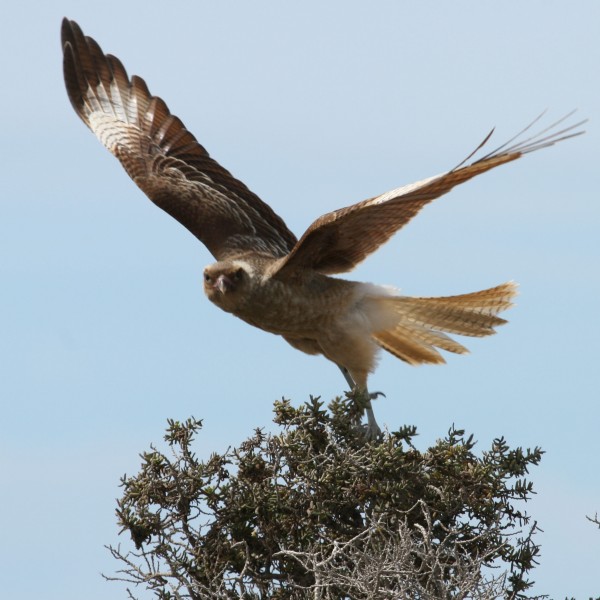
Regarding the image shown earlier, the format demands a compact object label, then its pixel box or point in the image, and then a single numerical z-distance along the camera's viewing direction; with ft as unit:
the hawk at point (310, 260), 51.55
